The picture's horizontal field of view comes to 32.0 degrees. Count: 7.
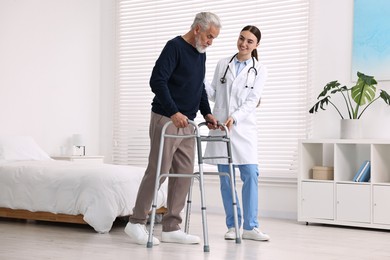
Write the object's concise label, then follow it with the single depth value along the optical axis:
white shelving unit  5.42
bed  4.91
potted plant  5.65
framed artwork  5.84
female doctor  4.53
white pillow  5.96
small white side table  6.70
